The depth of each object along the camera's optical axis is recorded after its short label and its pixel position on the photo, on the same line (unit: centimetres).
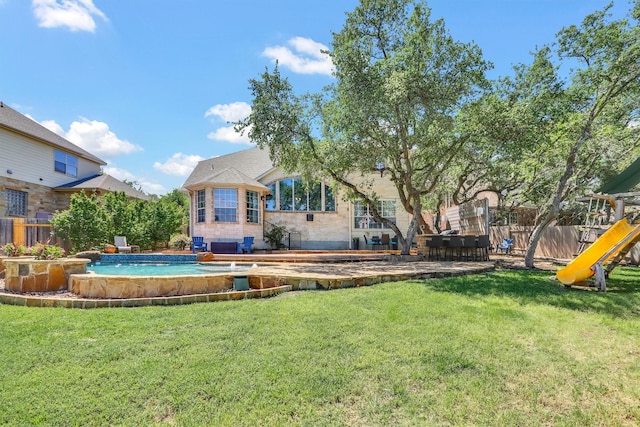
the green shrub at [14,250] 934
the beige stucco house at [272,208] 1730
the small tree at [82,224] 1397
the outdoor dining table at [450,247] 1241
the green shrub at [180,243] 1877
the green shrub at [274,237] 1870
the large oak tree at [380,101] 1061
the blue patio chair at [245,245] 1669
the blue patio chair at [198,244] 1598
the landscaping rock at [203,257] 1285
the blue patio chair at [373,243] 1934
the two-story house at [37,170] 1775
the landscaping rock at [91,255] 1231
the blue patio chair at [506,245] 1804
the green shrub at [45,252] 784
